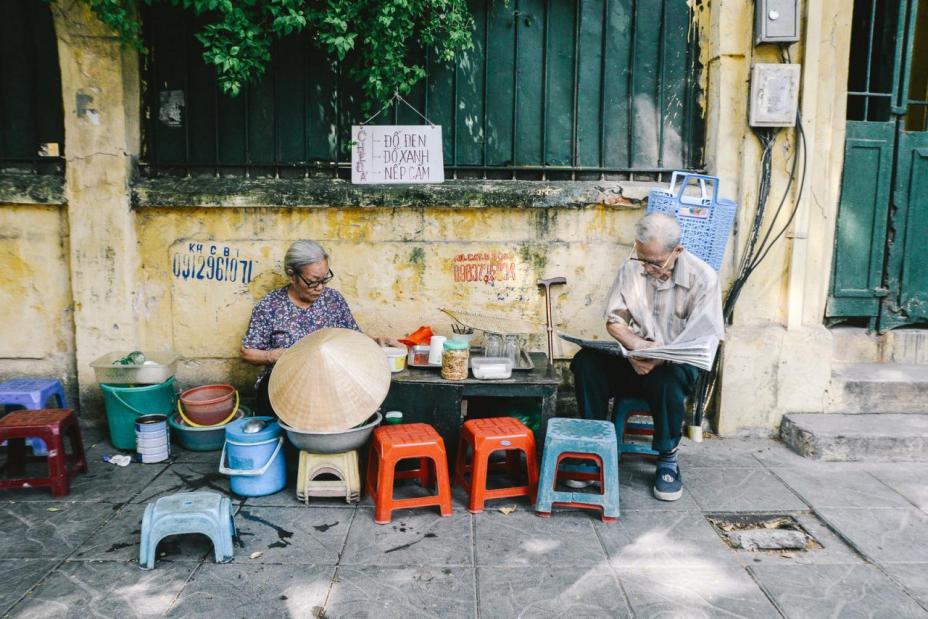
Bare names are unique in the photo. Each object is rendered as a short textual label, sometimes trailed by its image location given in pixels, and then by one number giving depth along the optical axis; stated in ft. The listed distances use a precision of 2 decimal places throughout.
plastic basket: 14.70
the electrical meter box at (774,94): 14.84
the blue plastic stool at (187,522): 10.14
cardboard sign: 15.80
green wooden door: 16.07
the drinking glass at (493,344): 14.35
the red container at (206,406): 14.62
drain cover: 11.16
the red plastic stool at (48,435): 12.55
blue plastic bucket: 12.44
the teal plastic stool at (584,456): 11.82
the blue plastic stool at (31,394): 14.57
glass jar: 13.21
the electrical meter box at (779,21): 14.56
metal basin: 12.08
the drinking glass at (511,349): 14.35
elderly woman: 14.38
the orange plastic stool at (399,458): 11.73
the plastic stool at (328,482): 12.42
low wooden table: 13.19
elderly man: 12.74
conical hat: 11.92
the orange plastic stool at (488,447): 12.10
